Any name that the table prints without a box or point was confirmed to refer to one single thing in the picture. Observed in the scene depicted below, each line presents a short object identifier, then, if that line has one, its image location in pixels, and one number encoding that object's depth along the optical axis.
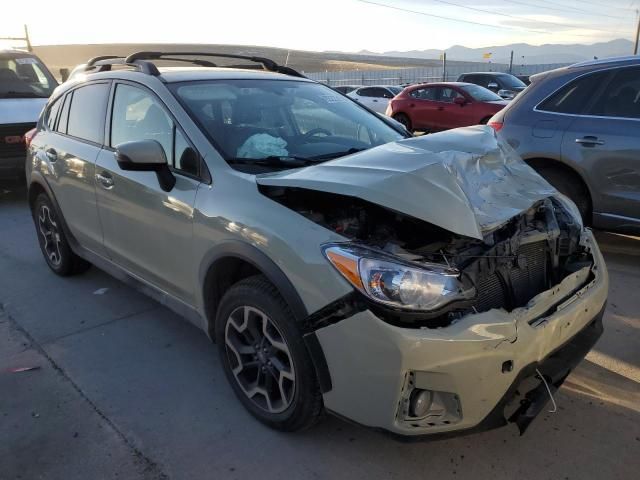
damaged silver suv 2.17
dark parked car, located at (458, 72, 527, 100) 17.41
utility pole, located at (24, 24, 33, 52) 13.25
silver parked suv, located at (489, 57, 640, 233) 4.69
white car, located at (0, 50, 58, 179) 7.88
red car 13.73
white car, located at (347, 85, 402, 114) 19.02
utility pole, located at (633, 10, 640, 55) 47.03
